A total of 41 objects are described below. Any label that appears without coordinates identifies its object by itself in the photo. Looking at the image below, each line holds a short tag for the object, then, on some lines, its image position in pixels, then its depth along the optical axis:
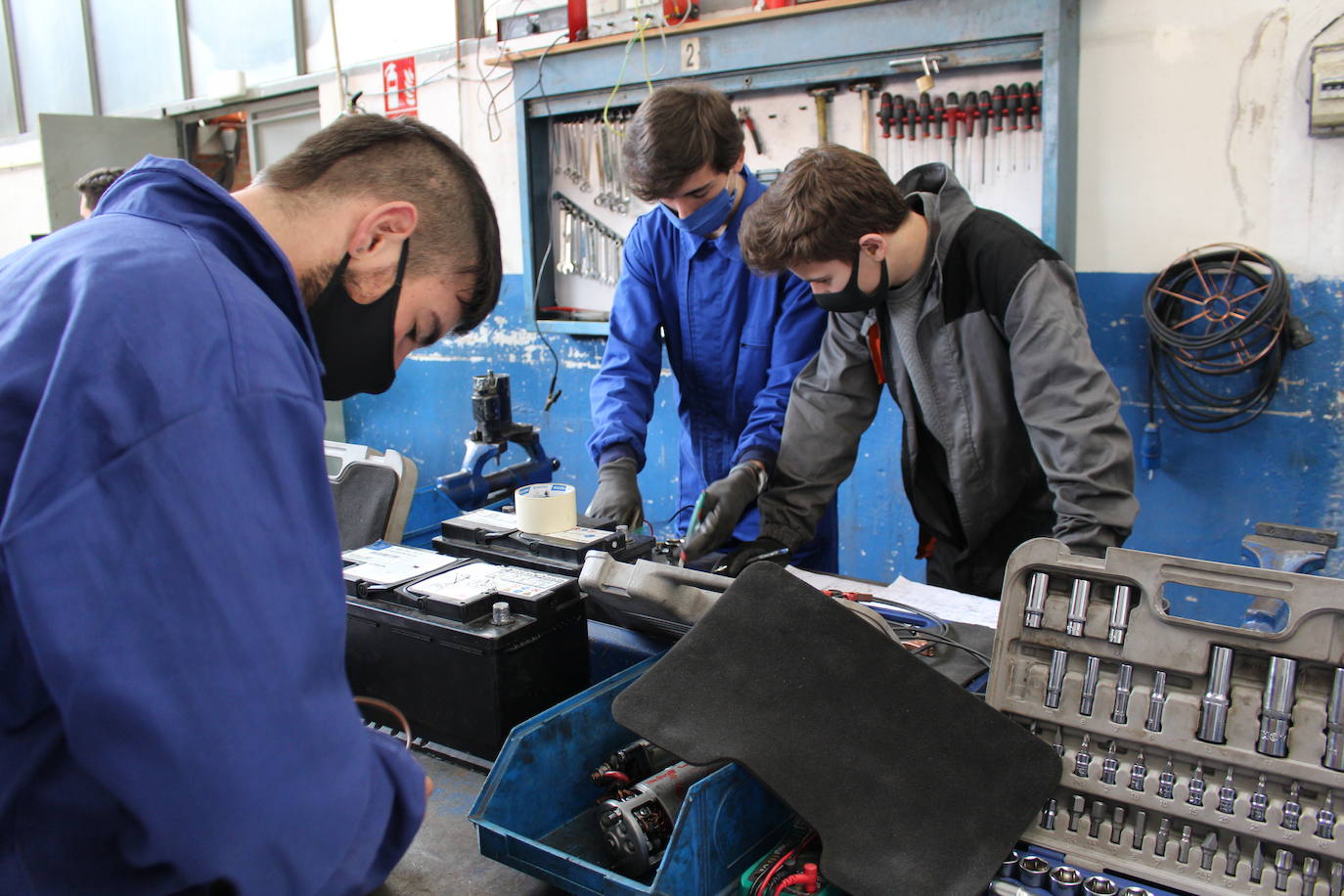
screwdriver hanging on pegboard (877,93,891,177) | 2.68
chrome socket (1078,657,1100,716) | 0.95
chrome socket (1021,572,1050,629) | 0.98
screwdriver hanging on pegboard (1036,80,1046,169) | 2.41
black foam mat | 0.86
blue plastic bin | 0.88
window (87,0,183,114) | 4.76
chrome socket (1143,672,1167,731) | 0.90
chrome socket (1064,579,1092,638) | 0.95
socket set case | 0.84
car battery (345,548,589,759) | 1.12
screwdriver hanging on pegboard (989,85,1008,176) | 2.51
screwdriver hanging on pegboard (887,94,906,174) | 2.66
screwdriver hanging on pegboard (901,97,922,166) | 2.65
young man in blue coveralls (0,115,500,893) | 0.50
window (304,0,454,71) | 3.81
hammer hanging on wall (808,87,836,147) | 2.82
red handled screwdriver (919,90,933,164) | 2.63
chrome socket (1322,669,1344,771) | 0.83
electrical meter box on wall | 2.12
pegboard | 2.60
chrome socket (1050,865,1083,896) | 0.85
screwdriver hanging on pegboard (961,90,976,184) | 2.56
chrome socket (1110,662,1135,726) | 0.93
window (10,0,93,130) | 5.15
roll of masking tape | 1.46
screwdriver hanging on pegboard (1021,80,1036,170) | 2.49
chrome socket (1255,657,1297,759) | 0.85
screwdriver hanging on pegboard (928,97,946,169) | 2.61
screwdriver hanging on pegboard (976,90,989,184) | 2.54
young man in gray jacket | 1.42
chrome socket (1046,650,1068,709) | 0.96
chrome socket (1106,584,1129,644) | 0.93
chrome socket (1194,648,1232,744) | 0.87
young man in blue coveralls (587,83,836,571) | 1.75
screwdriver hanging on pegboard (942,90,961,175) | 2.59
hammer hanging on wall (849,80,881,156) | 2.73
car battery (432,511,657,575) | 1.37
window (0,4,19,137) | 5.48
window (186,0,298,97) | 4.34
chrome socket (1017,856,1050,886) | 0.86
